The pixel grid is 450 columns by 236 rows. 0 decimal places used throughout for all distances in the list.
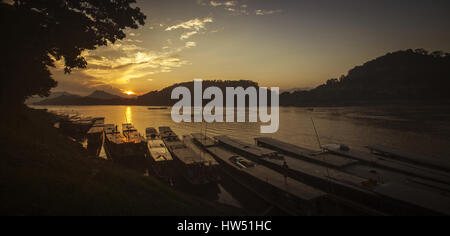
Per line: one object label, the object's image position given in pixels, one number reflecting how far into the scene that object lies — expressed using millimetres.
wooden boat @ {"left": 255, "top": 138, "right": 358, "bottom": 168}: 28297
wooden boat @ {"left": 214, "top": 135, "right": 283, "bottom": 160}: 32281
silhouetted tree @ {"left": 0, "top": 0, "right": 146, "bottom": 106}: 17328
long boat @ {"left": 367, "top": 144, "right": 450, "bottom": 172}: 28103
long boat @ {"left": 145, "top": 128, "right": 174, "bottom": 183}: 29394
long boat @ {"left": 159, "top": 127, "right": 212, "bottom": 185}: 26406
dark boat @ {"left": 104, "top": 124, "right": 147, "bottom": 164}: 36531
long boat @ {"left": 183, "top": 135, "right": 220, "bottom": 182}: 27031
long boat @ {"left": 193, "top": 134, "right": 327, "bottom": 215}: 18312
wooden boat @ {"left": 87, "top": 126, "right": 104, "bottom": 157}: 45516
